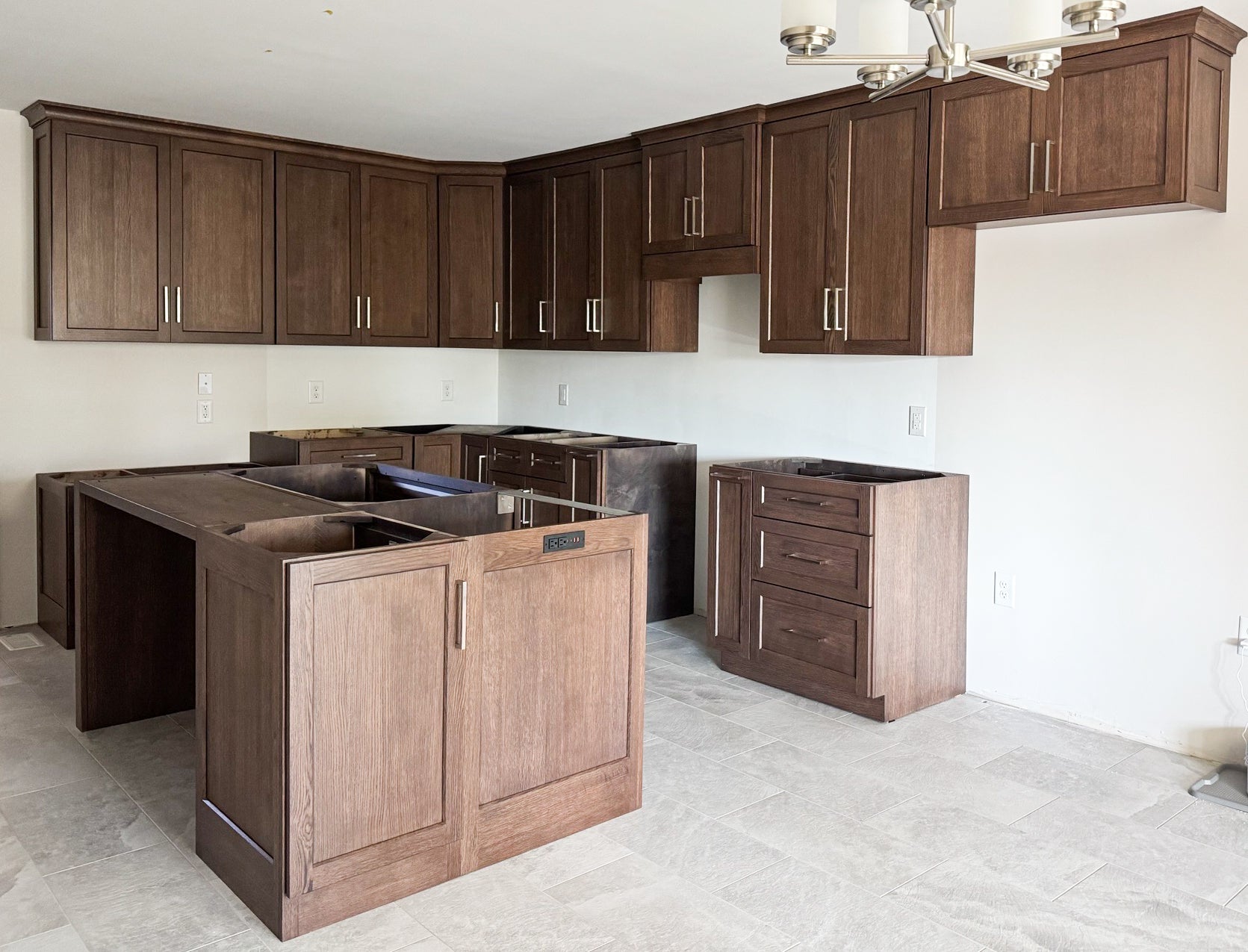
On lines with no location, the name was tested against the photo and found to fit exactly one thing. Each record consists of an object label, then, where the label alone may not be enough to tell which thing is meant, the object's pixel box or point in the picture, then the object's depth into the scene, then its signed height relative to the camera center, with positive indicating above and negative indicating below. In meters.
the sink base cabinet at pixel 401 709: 2.28 -0.71
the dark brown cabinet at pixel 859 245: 3.80 +0.67
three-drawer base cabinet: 3.74 -0.62
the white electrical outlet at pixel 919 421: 4.17 +0.00
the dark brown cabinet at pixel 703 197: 4.37 +0.98
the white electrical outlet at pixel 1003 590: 3.93 -0.64
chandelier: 1.85 +0.72
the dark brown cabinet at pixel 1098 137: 3.09 +0.91
